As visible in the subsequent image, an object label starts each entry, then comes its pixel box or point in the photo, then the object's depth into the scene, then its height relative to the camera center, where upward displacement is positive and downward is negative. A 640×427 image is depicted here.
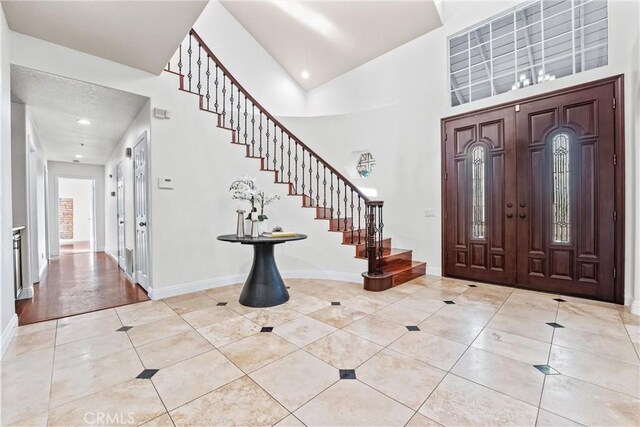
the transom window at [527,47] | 3.42 +2.20
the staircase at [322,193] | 3.93 +0.31
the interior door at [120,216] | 5.21 -0.07
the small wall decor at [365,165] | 5.39 +0.88
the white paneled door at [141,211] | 3.67 +0.02
